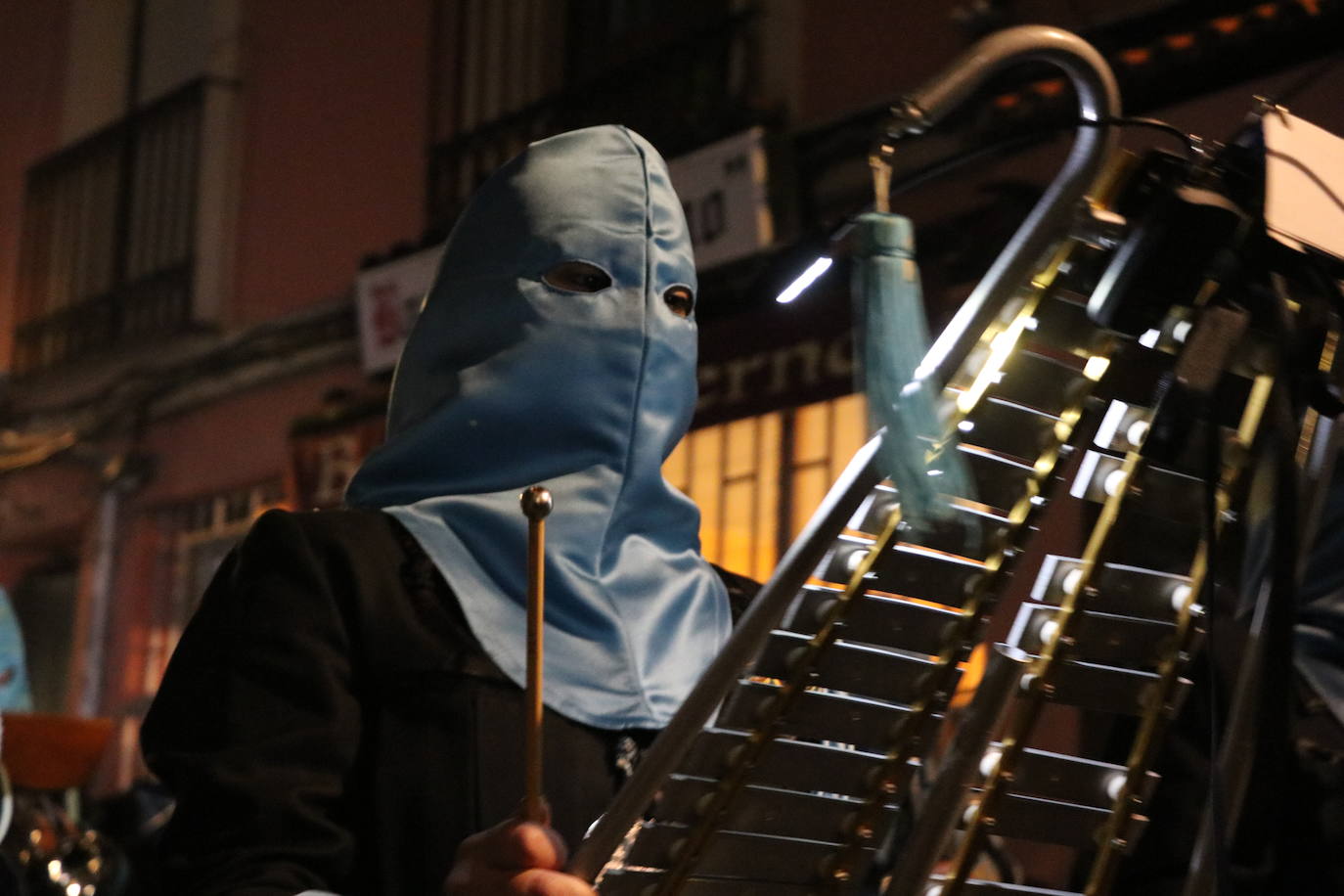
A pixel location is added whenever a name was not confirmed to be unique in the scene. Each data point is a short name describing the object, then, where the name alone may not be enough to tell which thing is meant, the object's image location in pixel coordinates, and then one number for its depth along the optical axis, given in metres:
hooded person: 1.36
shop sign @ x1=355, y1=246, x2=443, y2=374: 6.78
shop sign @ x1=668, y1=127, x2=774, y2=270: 5.44
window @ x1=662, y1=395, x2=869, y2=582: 5.19
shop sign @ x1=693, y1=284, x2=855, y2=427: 5.15
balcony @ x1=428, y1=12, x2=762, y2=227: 5.80
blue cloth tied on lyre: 1.09
